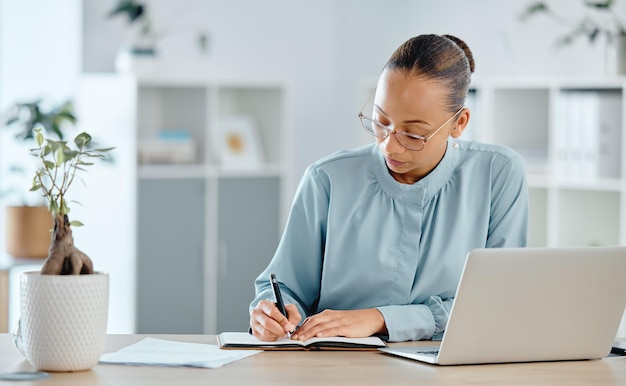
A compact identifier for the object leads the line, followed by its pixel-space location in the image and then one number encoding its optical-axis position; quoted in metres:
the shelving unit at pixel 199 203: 4.76
